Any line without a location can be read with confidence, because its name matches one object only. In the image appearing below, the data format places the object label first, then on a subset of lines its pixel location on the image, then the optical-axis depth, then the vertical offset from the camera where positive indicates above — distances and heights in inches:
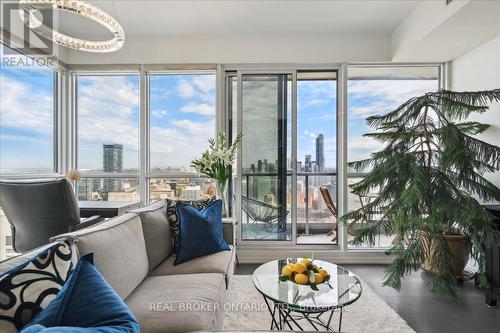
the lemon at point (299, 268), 62.7 -24.4
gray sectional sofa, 50.0 -28.3
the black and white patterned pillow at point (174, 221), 83.8 -17.7
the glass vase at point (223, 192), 120.3 -12.1
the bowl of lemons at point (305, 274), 61.3 -25.7
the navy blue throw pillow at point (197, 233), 78.7 -21.1
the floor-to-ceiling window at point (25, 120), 108.2 +20.8
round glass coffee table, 56.1 -29.3
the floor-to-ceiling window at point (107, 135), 141.0 +16.5
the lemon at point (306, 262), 64.2 -23.7
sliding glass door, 135.6 +5.6
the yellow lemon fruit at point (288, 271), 63.4 -25.4
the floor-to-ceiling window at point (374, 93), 136.3 +39.0
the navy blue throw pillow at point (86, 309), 30.2 -17.3
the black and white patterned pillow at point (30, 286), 30.5 -15.1
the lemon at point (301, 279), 61.2 -26.4
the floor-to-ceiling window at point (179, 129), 140.3 +19.7
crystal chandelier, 70.3 +42.6
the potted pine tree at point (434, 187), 86.5 -7.5
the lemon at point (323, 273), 62.6 -25.7
